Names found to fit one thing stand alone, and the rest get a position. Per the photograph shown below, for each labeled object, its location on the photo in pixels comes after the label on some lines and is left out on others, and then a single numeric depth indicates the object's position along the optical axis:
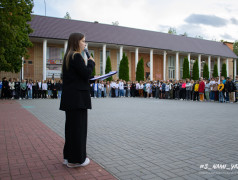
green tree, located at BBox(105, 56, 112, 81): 37.72
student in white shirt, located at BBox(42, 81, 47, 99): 22.59
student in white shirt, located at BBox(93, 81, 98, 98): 24.12
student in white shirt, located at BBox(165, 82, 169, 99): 22.64
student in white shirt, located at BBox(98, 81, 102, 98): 24.54
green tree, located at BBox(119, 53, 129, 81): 37.94
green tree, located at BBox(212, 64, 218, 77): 51.61
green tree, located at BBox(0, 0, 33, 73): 14.57
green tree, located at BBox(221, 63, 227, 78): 52.75
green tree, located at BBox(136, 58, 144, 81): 39.07
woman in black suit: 3.61
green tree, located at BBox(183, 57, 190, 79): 45.84
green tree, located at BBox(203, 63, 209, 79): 48.75
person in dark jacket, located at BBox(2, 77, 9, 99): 21.19
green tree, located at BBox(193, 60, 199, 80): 47.38
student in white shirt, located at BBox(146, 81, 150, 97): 25.00
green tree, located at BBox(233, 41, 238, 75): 80.53
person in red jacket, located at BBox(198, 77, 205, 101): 19.23
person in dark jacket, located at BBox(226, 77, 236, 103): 17.25
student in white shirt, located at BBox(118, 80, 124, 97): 25.95
